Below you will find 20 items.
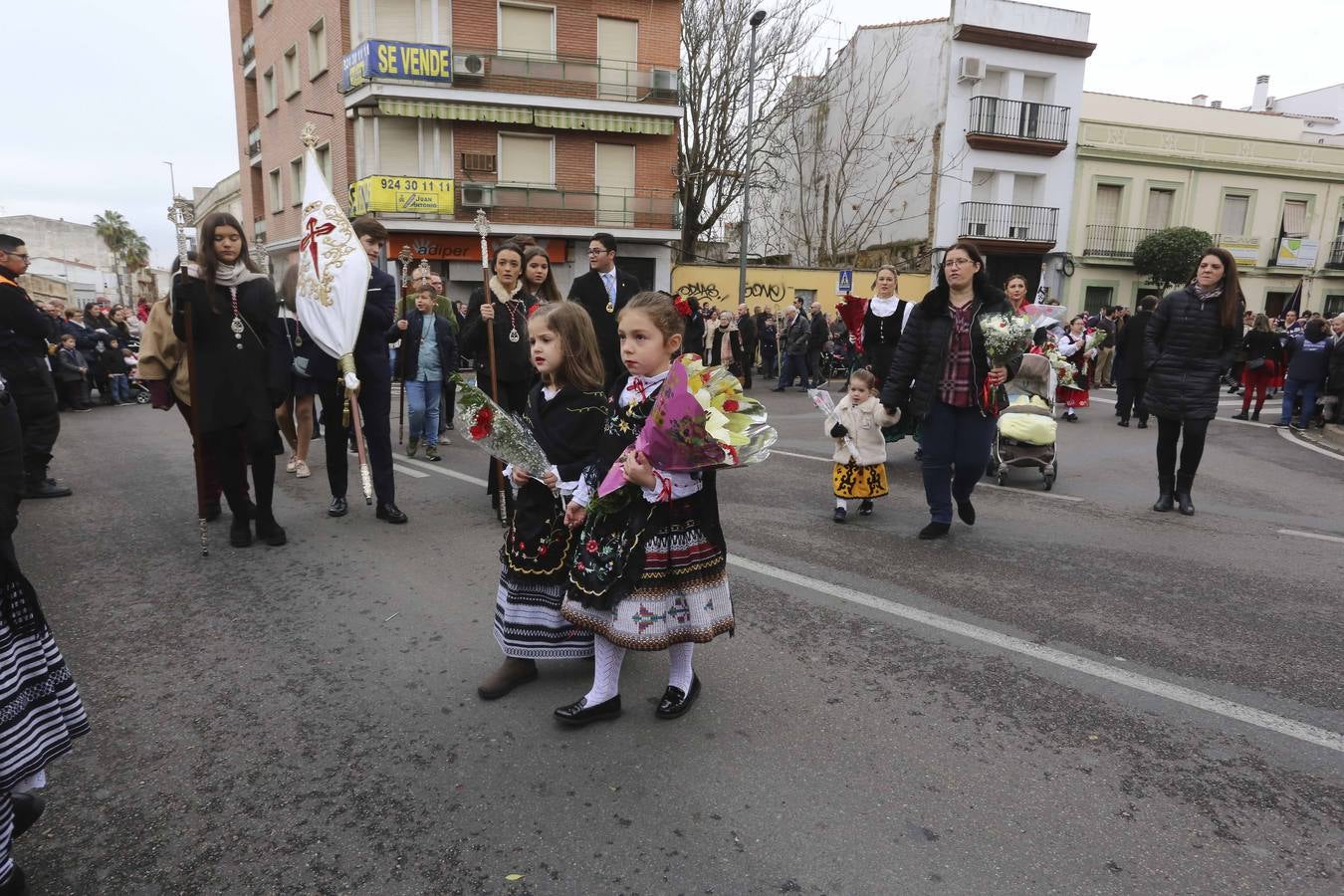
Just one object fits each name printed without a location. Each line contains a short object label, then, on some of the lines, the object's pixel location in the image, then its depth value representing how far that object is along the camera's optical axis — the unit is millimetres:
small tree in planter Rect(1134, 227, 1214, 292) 27219
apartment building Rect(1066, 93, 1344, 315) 28984
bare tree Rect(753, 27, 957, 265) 28781
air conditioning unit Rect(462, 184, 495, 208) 23344
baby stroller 7523
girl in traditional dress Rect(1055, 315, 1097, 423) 8617
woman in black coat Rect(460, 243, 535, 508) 5680
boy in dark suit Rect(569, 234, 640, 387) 6543
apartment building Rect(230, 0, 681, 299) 22672
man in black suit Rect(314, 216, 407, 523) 5793
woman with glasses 5340
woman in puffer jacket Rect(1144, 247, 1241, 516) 6184
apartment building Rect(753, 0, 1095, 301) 27375
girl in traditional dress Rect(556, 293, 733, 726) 2857
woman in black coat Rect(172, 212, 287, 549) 4906
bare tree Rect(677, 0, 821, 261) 25672
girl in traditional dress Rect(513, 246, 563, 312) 5621
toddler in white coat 6137
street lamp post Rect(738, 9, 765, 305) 20188
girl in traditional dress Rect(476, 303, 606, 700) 3096
